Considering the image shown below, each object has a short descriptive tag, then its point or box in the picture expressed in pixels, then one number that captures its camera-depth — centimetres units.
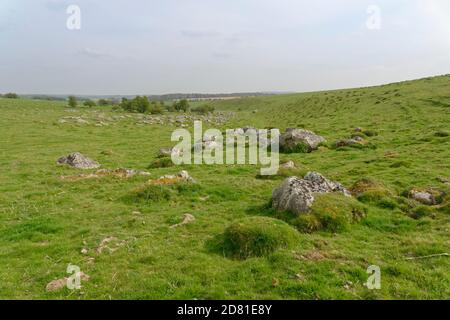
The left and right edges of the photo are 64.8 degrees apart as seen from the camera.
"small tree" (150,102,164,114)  9881
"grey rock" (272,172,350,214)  1419
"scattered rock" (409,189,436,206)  1639
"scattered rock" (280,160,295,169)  2355
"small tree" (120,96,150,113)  10050
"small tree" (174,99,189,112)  12131
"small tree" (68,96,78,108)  10931
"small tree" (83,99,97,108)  11925
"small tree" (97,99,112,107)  13212
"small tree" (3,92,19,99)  14825
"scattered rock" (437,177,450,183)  1902
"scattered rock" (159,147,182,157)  3149
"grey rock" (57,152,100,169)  2705
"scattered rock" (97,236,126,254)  1221
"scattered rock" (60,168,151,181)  2273
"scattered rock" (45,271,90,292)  972
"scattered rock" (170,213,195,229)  1440
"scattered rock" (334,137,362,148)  3269
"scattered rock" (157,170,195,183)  2023
